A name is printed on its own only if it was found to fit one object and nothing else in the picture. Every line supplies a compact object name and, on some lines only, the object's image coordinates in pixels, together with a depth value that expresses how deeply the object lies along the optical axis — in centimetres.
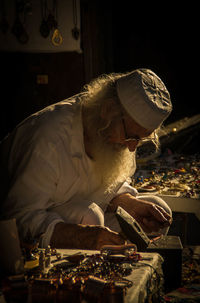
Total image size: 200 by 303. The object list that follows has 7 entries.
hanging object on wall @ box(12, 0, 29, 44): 452
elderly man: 212
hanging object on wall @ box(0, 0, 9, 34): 449
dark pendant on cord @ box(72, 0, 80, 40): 500
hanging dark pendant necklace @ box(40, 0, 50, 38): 480
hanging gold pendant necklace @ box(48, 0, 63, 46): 484
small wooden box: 220
